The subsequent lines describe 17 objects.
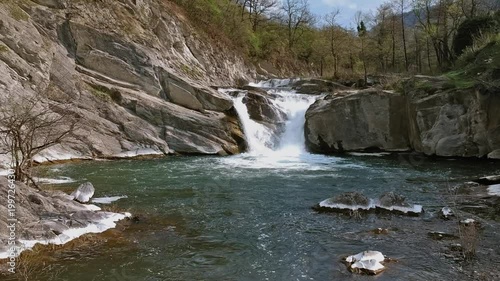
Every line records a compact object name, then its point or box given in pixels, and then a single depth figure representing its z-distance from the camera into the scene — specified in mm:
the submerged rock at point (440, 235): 8702
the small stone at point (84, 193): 11656
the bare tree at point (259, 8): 58219
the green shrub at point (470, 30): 29222
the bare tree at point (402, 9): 45219
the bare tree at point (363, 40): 50156
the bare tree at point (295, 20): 59594
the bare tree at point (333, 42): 51594
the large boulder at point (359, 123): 24734
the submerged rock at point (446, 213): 10238
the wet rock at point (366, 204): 10852
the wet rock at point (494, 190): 12406
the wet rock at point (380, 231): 9164
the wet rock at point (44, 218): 7664
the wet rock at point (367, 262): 7012
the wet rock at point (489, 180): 14046
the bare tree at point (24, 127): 10570
